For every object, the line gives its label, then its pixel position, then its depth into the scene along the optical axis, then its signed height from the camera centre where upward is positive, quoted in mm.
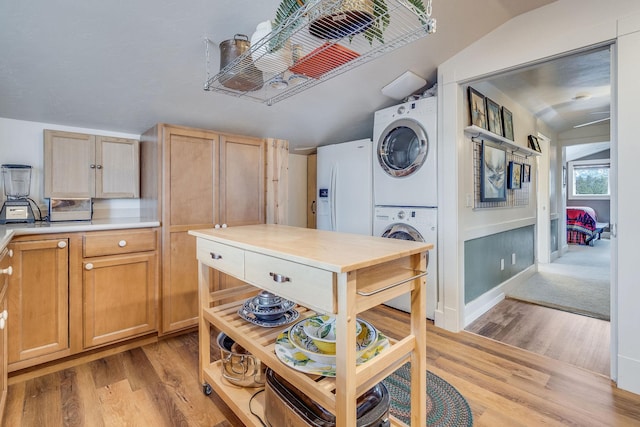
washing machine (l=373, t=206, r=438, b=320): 2576 -144
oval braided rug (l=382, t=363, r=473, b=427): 1475 -1022
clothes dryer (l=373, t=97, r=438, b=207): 2564 +545
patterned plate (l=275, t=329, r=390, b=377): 1069 -557
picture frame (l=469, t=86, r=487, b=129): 2634 +960
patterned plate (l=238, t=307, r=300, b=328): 1483 -545
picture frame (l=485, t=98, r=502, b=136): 2949 +982
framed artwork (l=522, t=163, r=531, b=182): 3766 +526
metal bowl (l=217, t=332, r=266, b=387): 1509 -805
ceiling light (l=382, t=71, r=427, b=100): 2576 +1152
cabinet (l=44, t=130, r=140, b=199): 2201 +378
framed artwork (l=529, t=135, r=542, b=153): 4027 +961
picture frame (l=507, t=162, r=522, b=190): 3375 +433
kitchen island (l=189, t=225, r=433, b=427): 903 -262
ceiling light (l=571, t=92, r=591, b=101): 3549 +1434
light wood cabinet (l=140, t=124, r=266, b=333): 2254 +170
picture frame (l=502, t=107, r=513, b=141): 3270 +1018
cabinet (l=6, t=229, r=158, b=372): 1775 -520
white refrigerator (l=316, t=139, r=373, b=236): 3102 +296
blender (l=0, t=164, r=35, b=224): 1996 +141
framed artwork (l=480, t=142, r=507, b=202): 2824 +396
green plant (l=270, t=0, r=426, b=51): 1172 +811
